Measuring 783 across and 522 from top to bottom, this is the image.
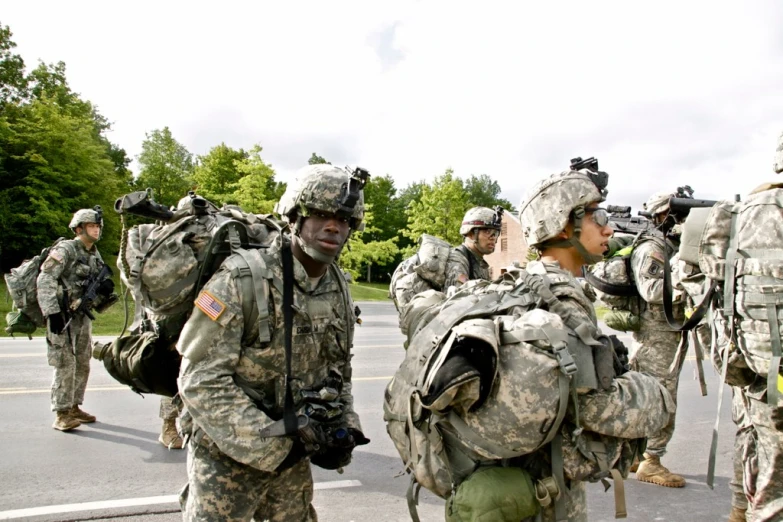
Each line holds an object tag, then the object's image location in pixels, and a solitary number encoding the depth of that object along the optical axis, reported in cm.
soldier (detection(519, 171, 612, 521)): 254
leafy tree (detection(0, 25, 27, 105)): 3347
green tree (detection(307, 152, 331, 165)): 4544
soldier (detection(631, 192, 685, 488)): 479
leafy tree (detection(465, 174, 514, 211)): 7500
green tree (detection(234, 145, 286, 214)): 2381
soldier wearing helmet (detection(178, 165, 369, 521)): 246
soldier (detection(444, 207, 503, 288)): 615
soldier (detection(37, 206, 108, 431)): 599
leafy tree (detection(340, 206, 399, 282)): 2836
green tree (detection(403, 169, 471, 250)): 3025
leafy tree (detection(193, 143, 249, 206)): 3241
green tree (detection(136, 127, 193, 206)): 4234
